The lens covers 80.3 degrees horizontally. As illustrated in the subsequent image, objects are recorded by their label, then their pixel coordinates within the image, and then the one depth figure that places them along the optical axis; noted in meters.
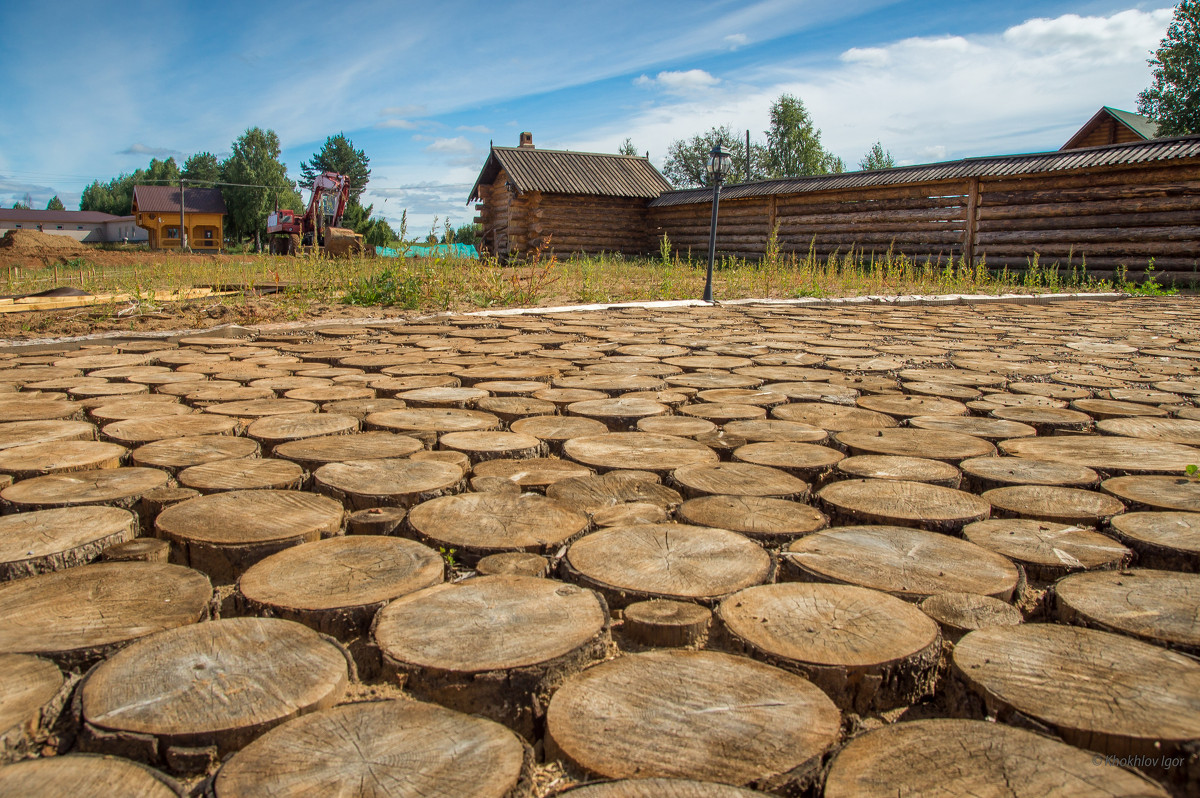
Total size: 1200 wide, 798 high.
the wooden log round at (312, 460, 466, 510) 1.64
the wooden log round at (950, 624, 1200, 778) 0.88
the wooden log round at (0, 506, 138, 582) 1.29
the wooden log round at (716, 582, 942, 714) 1.00
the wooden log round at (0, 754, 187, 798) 0.78
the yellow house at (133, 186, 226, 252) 46.16
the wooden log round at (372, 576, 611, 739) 0.98
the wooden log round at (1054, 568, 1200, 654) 1.11
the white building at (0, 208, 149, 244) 60.25
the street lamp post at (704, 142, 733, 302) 6.91
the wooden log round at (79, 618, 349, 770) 0.86
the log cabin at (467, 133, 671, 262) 17.41
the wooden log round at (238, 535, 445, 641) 1.15
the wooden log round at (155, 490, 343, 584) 1.37
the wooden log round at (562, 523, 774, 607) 1.24
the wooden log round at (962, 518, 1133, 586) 1.36
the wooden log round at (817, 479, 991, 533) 1.56
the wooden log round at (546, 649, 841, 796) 0.83
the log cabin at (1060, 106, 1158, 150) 22.85
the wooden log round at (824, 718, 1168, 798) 0.80
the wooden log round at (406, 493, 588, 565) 1.42
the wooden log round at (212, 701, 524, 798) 0.79
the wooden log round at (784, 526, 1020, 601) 1.26
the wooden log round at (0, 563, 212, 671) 1.04
